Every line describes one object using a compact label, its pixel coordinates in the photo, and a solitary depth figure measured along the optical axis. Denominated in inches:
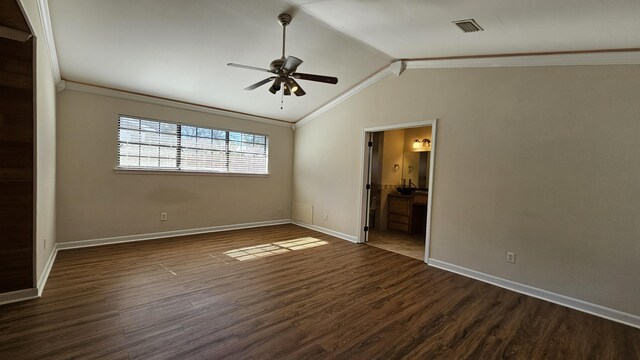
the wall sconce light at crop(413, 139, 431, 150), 251.2
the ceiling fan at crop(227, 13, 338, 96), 116.7
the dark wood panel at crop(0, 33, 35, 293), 98.2
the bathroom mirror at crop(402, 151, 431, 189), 265.4
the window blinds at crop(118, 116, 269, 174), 185.8
